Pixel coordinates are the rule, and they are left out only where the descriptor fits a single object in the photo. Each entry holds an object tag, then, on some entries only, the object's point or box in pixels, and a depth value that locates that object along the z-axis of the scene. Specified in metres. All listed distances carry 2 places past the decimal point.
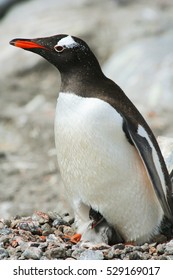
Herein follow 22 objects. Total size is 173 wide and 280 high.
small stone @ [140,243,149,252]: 8.45
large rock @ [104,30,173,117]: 19.17
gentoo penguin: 8.61
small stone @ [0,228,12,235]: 8.87
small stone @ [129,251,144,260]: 8.01
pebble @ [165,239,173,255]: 8.31
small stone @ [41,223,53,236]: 8.95
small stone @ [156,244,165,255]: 8.36
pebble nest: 8.01
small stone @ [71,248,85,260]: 8.02
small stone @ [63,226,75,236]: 9.24
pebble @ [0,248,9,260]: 8.12
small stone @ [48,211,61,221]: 9.56
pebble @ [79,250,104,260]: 7.98
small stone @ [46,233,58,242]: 8.65
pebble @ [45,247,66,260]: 7.93
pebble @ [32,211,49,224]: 9.32
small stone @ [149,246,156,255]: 8.40
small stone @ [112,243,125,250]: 8.30
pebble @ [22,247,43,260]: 7.92
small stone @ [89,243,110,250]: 8.34
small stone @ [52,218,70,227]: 9.42
